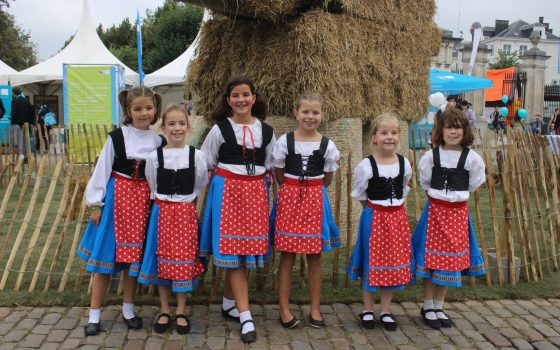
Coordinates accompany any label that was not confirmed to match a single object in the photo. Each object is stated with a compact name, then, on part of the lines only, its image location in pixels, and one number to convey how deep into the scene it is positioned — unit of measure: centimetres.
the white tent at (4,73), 1745
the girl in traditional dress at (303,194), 355
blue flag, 1530
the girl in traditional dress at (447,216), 363
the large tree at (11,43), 3278
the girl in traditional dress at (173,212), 345
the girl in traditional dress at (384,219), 357
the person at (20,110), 1248
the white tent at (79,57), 1739
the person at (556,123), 1496
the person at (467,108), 1420
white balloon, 1370
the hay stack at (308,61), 514
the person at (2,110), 1235
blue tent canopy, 1380
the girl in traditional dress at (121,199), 346
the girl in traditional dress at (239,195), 347
